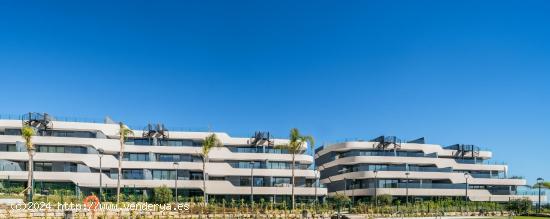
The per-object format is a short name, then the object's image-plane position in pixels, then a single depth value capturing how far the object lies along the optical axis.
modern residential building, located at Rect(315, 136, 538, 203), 94.69
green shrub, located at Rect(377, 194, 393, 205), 88.38
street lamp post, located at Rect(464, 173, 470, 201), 93.07
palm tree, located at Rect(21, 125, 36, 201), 61.86
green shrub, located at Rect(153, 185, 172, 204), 76.69
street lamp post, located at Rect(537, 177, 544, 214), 84.32
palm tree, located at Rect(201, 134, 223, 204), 76.88
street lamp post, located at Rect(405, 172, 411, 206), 90.10
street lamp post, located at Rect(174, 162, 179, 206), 78.47
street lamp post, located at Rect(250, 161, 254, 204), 85.06
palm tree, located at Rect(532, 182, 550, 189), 94.38
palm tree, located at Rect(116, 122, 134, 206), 71.74
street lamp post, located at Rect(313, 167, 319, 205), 88.78
